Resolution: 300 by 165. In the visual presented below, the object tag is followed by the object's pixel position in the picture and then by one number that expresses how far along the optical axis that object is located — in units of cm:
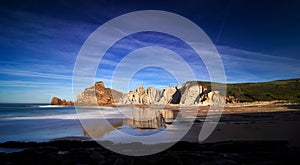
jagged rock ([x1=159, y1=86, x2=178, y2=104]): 9944
